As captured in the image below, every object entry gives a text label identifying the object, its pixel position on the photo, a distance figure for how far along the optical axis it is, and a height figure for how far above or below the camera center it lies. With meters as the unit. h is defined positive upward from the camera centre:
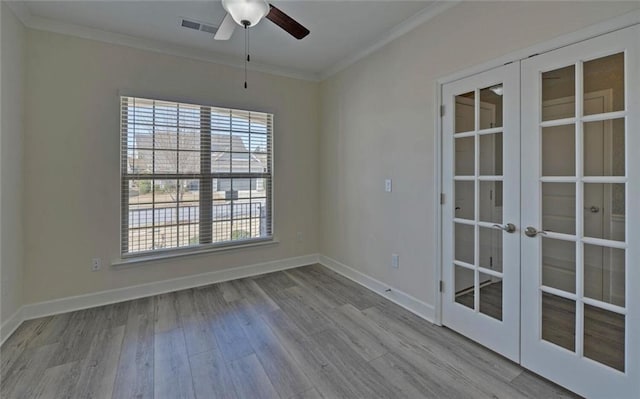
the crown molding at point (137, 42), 2.62 +1.69
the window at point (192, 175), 3.15 +0.29
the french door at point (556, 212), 1.58 -0.08
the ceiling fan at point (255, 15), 1.87 +1.28
